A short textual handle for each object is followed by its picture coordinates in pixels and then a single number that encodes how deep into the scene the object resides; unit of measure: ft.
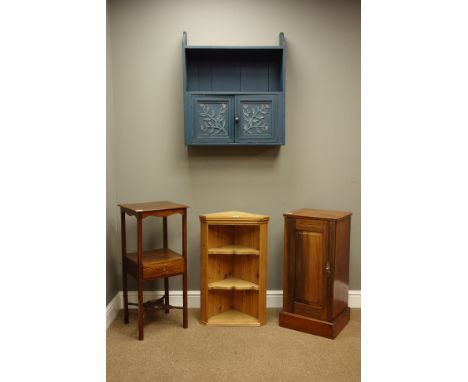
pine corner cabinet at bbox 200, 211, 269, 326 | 9.07
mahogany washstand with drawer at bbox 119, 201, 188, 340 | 8.30
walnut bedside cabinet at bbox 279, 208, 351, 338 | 8.39
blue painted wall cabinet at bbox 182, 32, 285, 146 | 9.24
